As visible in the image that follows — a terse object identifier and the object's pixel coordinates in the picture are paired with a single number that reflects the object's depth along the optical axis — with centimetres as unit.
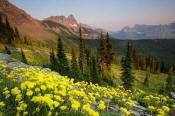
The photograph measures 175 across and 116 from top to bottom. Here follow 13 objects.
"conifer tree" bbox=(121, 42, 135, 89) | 2411
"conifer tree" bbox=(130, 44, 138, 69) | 6268
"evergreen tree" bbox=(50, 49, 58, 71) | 3657
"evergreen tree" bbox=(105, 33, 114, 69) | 3234
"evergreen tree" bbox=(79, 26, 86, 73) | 3531
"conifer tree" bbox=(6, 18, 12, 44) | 6308
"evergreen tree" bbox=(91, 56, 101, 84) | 2765
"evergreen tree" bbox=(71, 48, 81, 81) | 3296
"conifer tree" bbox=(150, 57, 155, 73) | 7329
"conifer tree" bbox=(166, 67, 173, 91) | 4504
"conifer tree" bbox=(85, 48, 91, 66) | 4258
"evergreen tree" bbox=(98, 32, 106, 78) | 3225
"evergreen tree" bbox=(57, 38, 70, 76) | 3215
